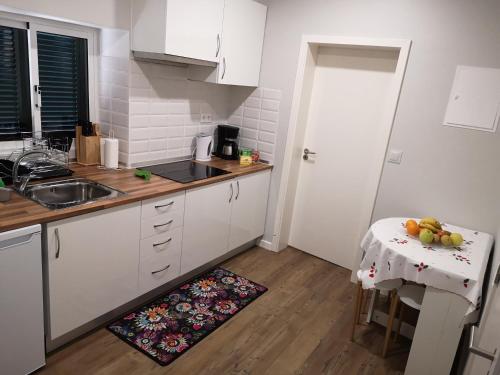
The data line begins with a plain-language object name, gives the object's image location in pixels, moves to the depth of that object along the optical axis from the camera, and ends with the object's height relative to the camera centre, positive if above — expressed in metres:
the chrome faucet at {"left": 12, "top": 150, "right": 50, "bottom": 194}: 1.97 -0.60
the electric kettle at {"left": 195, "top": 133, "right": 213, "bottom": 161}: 3.20 -0.48
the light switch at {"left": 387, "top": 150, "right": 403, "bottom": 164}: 2.79 -0.31
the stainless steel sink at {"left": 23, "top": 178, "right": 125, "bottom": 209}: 2.15 -0.68
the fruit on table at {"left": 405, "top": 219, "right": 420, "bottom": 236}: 2.30 -0.68
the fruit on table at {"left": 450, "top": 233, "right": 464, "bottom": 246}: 2.16 -0.67
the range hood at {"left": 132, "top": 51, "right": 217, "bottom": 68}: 2.46 +0.18
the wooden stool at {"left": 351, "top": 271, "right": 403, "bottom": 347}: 2.21 -1.05
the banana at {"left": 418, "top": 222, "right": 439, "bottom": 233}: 2.25 -0.65
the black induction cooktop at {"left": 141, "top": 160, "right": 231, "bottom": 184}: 2.67 -0.62
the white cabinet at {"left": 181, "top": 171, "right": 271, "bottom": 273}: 2.71 -0.98
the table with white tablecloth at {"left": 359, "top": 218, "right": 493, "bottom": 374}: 1.91 -0.85
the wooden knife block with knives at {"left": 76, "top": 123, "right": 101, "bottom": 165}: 2.60 -0.46
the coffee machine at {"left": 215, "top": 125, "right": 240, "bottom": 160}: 3.39 -0.43
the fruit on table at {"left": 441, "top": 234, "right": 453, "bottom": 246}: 2.16 -0.68
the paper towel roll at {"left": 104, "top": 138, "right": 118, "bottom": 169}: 2.58 -0.50
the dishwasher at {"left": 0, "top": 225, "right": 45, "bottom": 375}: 1.64 -1.04
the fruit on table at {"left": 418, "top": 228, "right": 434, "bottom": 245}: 2.17 -0.67
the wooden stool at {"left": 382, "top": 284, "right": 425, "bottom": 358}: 2.15 -1.03
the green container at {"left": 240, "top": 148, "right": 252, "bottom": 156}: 3.33 -0.50
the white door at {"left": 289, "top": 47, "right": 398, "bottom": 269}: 3.01 -0.34
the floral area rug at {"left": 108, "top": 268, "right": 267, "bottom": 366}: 2.22 -1.47
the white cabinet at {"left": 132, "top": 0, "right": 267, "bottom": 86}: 2.40 +0.37
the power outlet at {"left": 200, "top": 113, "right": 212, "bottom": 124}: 3.28 -0.24
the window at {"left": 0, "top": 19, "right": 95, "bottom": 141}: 2.30 -0.05
